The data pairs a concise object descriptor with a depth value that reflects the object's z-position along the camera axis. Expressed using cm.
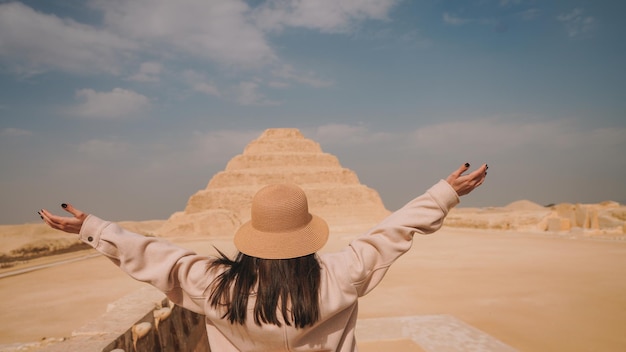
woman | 156
